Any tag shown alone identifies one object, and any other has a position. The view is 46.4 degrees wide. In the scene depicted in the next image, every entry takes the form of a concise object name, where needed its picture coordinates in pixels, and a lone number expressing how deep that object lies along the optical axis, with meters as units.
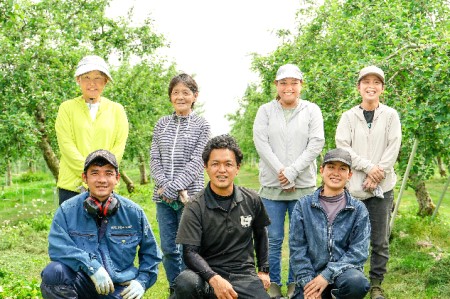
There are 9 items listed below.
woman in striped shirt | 4.97
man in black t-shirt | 3.89
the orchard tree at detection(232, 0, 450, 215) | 5.57
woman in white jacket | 5.09
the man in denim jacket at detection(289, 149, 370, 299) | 4.10
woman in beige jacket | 5.02
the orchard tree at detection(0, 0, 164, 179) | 10.91
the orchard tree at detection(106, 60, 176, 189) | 16.83
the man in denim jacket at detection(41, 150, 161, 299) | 3.62
